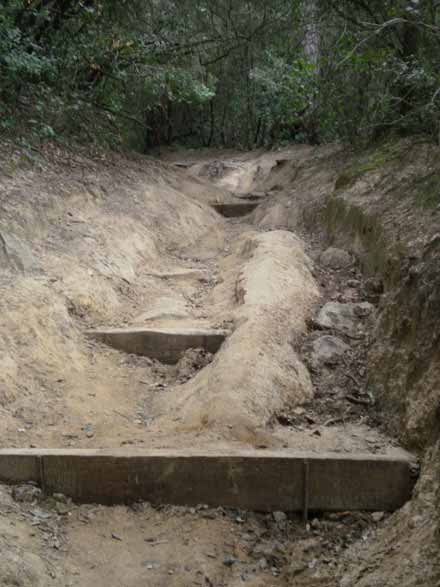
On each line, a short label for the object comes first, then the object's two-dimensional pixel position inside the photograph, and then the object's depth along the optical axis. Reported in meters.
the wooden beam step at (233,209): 11.67
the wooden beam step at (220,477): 3.87
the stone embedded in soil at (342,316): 5.74
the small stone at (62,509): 3.87
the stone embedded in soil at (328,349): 5.27
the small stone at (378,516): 3.82
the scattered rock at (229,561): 3.47
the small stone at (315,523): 3.86
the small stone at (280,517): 3.88
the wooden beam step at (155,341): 5.85
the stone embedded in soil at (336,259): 7.21
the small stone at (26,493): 3.88
